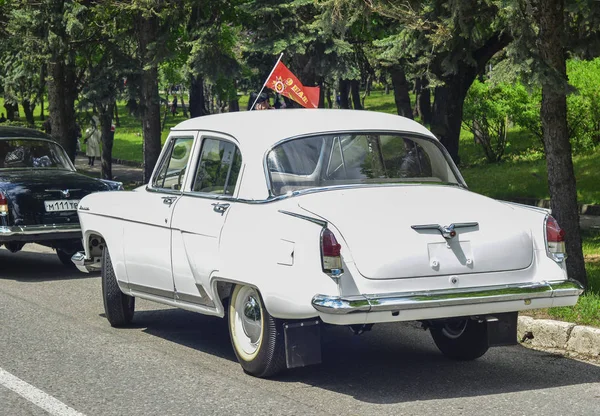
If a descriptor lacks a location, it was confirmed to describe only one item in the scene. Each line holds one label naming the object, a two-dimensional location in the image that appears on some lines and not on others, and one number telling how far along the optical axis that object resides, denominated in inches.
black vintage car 515.5
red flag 668.1
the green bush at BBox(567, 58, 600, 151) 1031.6
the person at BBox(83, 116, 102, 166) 1626.5
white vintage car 264.8
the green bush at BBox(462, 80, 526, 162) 1071.6
